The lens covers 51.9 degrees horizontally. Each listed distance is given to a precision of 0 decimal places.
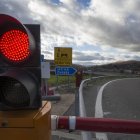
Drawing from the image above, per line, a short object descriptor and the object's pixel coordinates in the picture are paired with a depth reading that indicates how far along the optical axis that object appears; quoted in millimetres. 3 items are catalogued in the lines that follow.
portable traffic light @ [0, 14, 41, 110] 923
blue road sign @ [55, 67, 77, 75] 4978
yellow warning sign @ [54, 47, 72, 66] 6804
